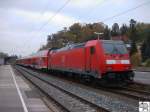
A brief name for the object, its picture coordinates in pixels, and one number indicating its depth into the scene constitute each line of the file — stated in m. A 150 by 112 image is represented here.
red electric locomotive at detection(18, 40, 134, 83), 9.90
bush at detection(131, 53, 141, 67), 34.73
